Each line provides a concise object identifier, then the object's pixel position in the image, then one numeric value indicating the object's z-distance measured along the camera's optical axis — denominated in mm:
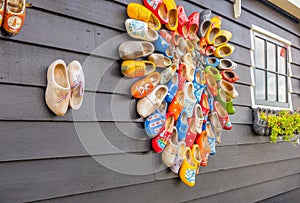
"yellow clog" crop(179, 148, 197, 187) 2285
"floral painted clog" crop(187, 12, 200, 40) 2430
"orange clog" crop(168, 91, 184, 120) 2230
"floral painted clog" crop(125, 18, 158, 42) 1958
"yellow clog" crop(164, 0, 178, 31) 2199
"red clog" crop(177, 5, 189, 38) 2316
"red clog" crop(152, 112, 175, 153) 2104
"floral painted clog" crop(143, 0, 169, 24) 2104
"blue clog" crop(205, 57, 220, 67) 2645
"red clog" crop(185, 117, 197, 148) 2373
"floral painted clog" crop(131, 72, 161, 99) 1982
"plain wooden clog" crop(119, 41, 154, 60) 1917
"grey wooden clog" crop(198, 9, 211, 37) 2529
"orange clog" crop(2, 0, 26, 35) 1399
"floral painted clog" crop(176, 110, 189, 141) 2287
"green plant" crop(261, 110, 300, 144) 3296
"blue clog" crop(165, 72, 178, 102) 2199
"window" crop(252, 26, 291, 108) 3402
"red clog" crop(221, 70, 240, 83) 2770
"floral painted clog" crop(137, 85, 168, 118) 2016
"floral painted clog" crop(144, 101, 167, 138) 2053
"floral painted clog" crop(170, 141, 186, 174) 2244
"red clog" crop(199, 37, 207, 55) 2566
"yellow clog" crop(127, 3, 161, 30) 1979
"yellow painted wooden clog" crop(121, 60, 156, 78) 1917
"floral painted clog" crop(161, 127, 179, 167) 2174
